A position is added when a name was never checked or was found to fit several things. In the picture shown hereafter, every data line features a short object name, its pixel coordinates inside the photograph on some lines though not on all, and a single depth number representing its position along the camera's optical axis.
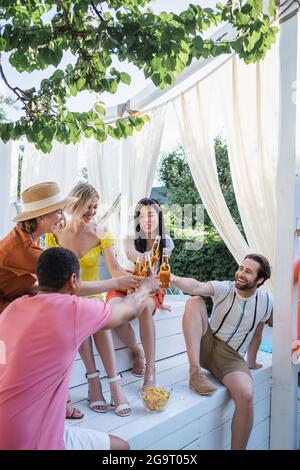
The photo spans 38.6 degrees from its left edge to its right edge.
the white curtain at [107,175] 5.44
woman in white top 2.48
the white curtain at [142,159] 4.79
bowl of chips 2.04
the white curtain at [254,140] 3.18
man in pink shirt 1.35
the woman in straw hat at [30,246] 1.85
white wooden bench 1.92
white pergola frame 2.64
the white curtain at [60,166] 5.80
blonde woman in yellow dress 2.52
